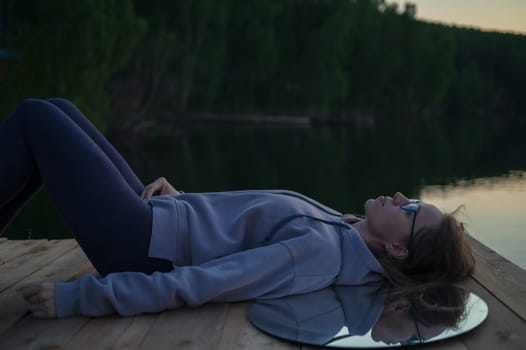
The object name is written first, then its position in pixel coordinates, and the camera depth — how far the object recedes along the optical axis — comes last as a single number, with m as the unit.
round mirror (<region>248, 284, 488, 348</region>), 1.87
